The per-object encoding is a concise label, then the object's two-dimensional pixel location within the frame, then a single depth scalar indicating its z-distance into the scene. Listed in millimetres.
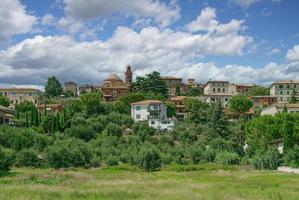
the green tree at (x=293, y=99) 121131
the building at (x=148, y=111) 102812
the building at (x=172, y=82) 165875
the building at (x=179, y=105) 122312
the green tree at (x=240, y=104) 108812
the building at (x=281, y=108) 106438
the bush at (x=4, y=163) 48444
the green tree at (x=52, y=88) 155675
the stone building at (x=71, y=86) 193775
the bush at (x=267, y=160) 62219
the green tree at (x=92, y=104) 100944
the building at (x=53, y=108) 116938
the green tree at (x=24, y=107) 112062
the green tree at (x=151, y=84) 132375
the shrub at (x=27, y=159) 58969
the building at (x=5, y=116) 96706
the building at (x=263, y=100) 135738
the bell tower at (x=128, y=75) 170312
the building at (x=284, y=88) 145625
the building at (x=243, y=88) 168925
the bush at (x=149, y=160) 59000
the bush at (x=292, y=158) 60188
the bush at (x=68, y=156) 57844
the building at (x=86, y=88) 161488
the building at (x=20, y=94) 155125
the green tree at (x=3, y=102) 124650
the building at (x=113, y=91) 141125
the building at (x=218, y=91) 138475
